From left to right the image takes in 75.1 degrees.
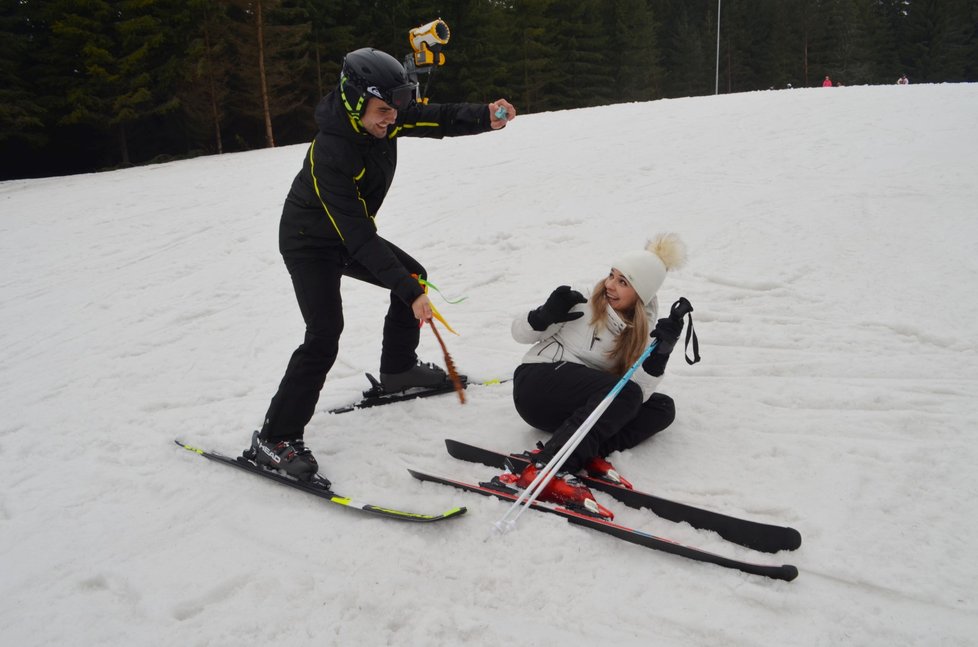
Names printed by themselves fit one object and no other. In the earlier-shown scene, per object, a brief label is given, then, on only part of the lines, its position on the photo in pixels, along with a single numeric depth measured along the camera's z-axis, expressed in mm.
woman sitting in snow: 3352
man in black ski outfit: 3291
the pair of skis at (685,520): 2629
